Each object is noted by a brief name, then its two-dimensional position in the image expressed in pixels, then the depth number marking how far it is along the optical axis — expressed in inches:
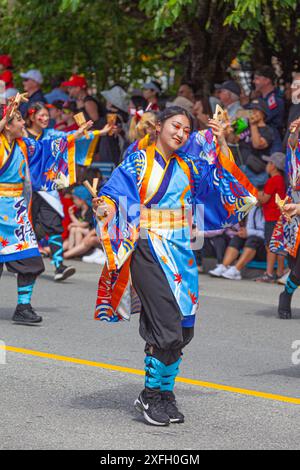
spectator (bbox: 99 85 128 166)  572.1
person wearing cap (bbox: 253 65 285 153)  507.5
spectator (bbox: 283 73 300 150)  458.8
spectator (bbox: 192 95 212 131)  529.7
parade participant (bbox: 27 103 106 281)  471.8
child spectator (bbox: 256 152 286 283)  482.3
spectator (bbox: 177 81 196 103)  573.3
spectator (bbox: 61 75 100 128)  585.3
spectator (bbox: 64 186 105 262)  560.4
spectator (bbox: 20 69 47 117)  608.7
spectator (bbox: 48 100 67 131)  595.3
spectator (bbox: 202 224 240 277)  504.9
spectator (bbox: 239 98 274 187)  494.6
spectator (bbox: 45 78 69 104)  634.8
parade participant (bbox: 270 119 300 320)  374.9
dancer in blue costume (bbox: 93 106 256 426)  242.1
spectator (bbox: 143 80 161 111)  575.8
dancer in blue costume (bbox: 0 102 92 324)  363.9
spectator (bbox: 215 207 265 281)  497.7
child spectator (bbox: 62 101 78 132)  586.6
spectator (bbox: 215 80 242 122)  518.9
